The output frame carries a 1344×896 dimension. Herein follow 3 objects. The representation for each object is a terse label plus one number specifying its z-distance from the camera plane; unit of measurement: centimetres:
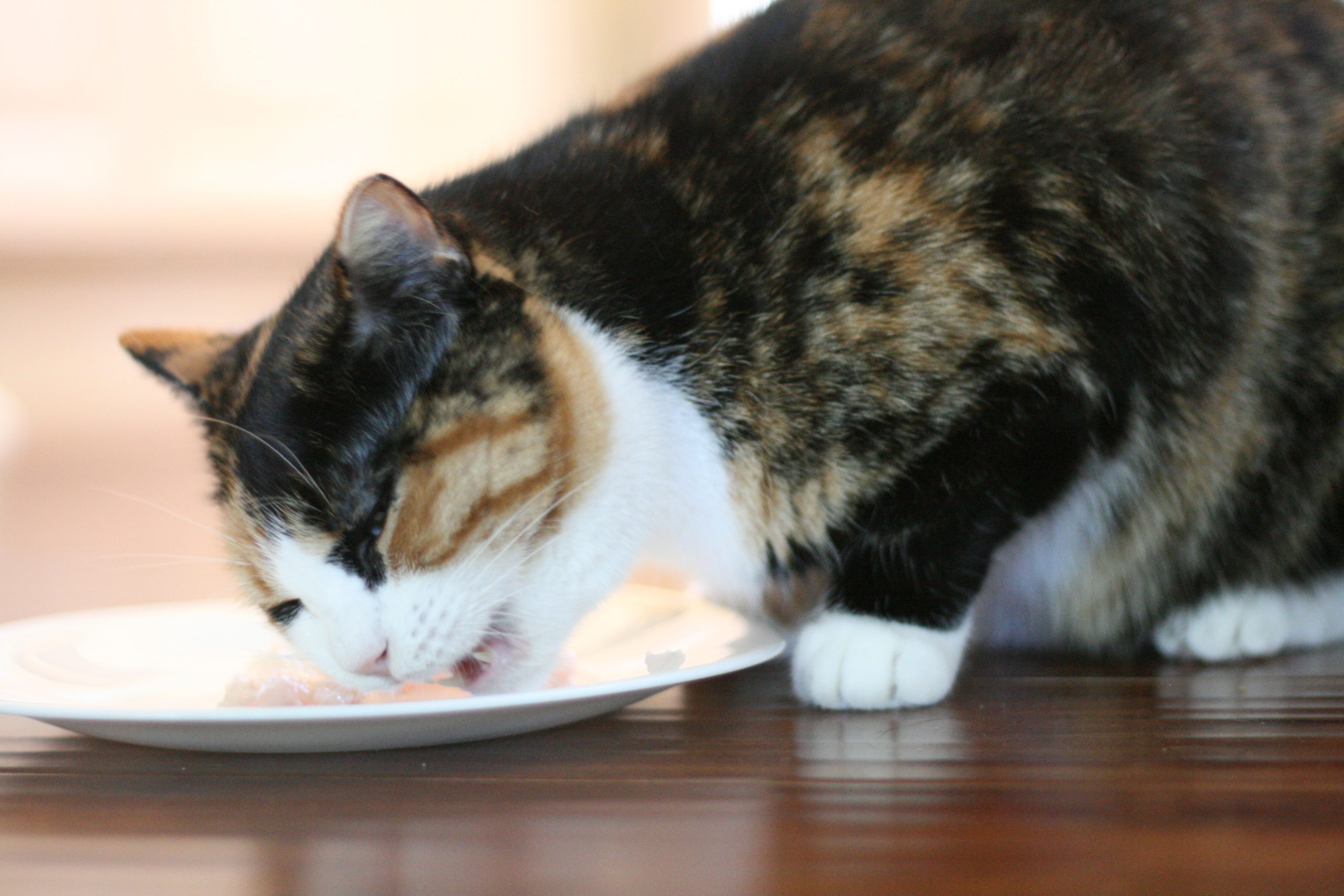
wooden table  66
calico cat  76
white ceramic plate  71
